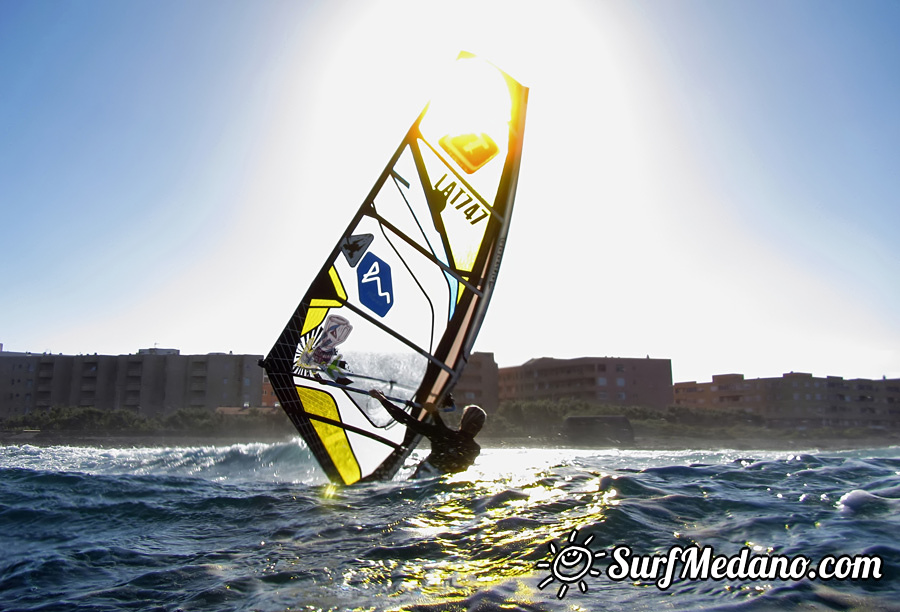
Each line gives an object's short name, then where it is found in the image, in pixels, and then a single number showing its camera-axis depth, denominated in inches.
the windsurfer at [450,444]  246.5
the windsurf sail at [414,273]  240.1
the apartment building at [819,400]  2196.1
